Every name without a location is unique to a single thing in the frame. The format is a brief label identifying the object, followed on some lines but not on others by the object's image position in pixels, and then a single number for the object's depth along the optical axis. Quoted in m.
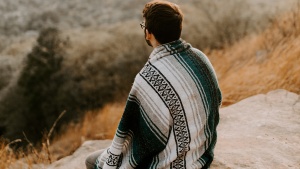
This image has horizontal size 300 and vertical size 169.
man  1.74
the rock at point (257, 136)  2.40
